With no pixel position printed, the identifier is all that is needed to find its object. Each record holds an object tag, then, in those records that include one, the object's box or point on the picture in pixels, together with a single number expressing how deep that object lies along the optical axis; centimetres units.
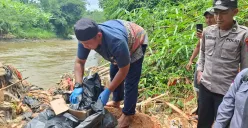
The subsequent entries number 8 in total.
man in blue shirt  212
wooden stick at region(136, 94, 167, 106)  371
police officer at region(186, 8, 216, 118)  310
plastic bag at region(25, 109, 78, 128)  212
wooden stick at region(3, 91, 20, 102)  441
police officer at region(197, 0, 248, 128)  194
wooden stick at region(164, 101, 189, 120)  341
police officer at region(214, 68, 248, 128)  146
